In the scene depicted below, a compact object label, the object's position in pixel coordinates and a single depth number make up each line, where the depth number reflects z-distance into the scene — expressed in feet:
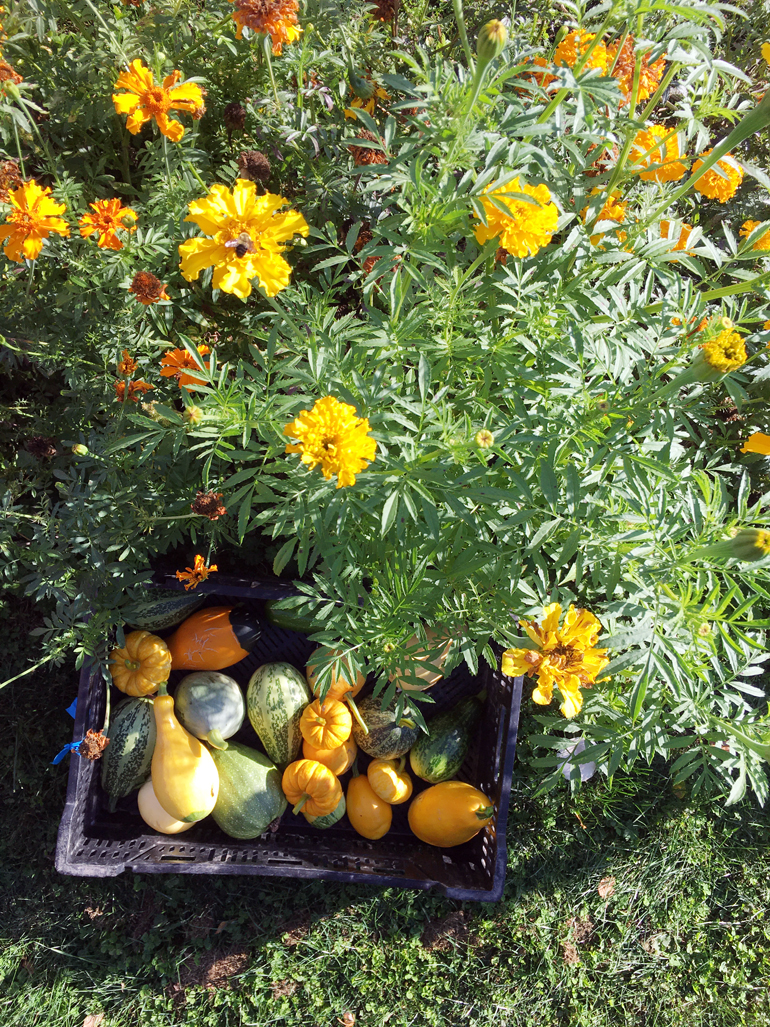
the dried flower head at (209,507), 5.70
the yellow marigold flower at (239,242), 4.55
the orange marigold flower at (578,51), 5.27
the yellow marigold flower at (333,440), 4.13
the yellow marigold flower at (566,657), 4.96
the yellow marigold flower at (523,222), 4.51
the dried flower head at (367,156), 5.88
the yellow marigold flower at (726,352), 4.20
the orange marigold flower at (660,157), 5.60
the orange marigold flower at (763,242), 5.49
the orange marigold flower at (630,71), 5.53
